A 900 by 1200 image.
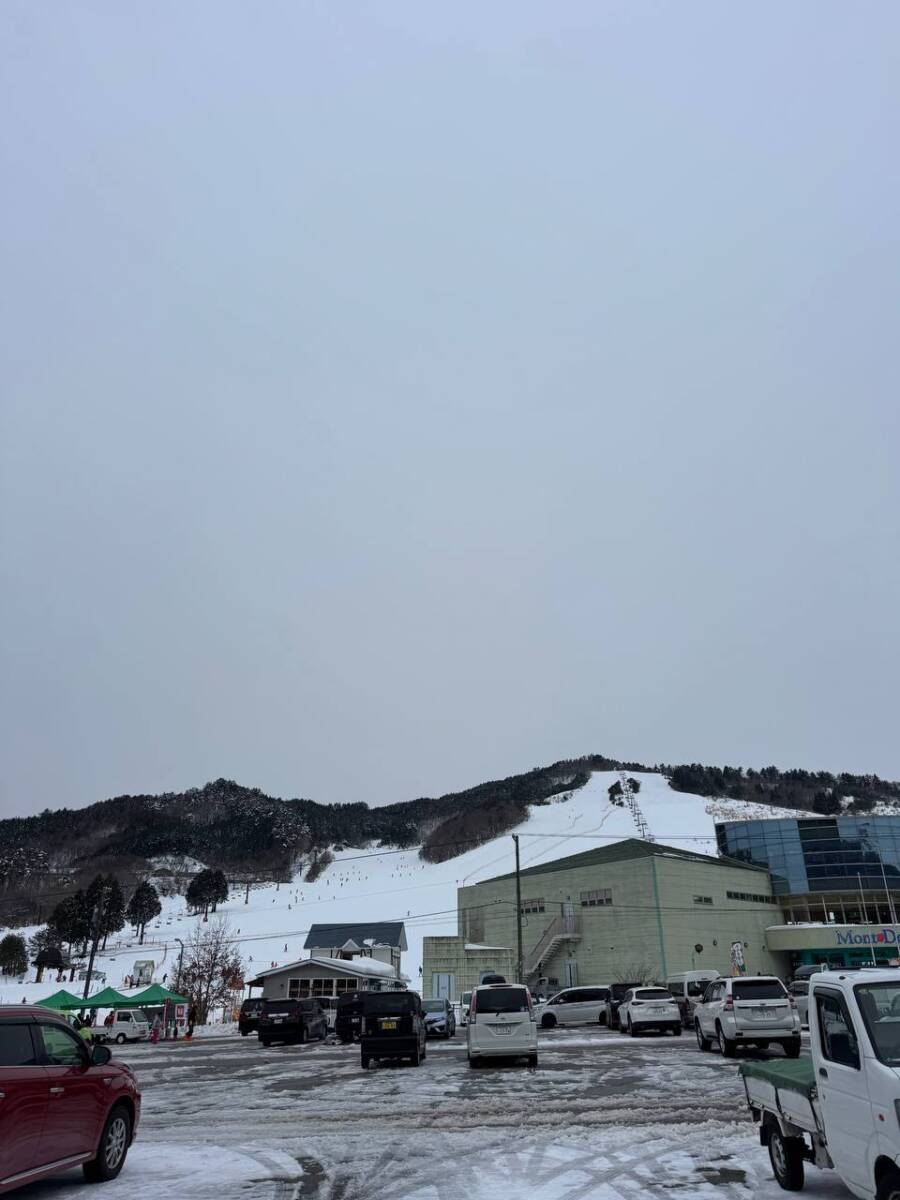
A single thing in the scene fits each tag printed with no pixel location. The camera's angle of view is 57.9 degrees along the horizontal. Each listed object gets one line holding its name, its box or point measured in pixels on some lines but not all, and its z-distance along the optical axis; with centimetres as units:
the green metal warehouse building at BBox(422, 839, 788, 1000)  5578
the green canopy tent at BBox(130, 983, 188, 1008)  4670
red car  696
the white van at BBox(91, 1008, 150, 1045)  4128
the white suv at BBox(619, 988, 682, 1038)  2700
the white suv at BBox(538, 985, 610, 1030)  3366
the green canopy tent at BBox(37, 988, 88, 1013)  4234
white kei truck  535
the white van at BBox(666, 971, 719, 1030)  3041
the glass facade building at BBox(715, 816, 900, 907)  7019
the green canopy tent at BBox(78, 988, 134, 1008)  4500
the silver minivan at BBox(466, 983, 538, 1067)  1866
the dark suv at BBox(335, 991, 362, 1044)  3288
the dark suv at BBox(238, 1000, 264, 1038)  3828
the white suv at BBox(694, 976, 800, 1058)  1833
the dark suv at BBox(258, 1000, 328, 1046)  3102
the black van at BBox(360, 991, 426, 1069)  2055
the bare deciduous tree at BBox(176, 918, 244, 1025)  5797
